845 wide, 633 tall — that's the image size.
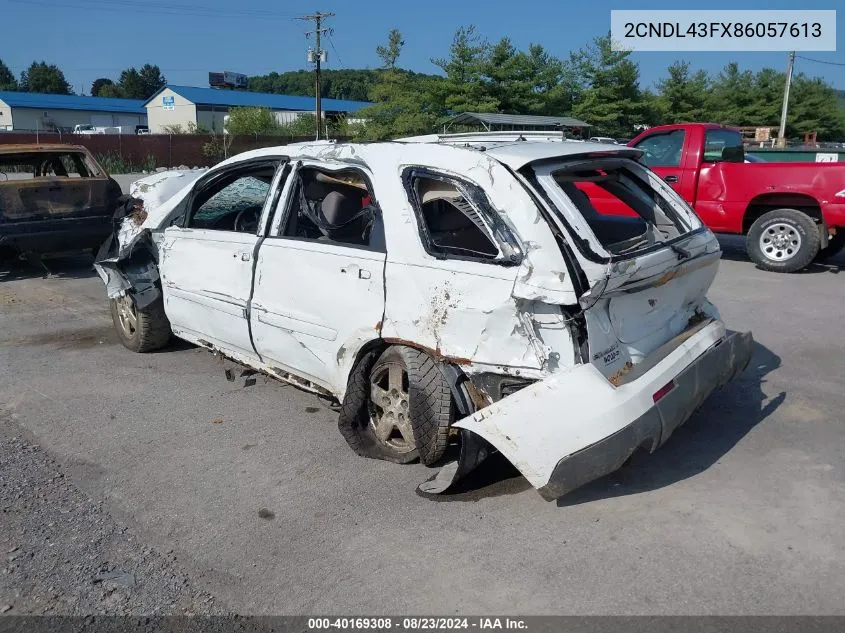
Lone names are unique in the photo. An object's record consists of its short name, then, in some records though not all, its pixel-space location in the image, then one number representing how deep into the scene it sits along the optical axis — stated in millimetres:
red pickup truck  8938
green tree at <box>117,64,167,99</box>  126500
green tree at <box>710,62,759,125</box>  49344
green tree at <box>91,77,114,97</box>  134750
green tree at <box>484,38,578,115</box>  37906
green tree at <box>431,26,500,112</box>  37375
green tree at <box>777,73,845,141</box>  50688
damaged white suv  3314
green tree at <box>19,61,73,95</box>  119312
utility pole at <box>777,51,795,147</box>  41119
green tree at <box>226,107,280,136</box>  53625
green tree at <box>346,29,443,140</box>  38094
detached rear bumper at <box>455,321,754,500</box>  3236
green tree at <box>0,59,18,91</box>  133375
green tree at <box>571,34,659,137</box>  40156
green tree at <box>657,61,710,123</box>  45906
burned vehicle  8672
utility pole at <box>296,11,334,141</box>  48156
